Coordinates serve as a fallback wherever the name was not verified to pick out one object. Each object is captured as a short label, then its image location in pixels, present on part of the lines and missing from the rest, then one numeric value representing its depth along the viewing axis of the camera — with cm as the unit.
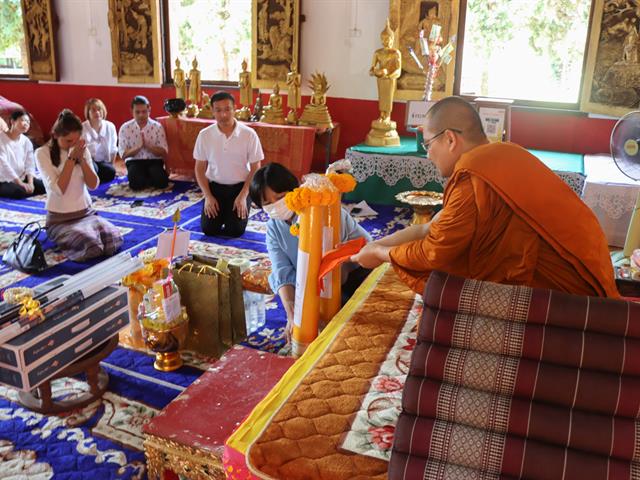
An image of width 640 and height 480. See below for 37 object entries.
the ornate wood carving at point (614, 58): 506
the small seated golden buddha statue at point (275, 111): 616
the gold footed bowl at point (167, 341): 256
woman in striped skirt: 384
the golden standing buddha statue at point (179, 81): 661
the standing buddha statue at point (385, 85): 563
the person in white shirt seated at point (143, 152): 596
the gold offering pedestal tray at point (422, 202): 413
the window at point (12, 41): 816
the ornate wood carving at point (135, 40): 711
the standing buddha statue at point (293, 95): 616
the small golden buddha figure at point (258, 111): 641
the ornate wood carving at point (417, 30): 584
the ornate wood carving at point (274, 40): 644
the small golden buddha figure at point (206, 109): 643
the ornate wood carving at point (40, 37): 771
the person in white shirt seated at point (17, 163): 533
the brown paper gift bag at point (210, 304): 270
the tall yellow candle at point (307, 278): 211
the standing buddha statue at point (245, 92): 638
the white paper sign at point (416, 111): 540
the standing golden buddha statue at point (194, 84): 650
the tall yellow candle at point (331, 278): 220
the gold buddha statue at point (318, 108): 604
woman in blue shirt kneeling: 254
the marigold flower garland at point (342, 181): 224
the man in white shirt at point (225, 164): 462
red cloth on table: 585
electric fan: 347
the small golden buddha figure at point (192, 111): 649
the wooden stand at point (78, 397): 236
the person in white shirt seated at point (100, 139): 598
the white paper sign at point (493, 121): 515
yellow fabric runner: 151
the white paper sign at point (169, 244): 256
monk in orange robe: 163
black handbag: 377
